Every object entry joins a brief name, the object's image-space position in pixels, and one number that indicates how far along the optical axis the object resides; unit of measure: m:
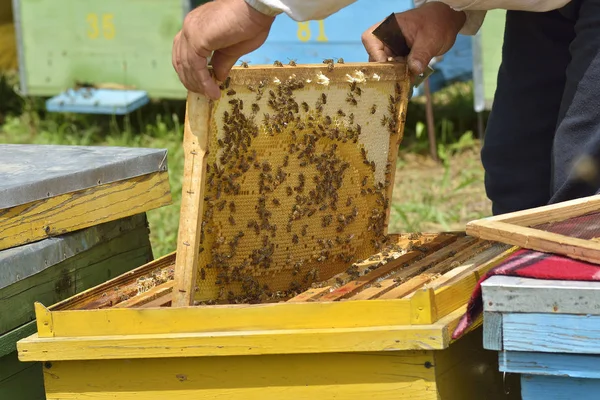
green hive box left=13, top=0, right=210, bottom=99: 9.91
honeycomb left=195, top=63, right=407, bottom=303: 4.07
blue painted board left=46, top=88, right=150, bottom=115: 10.22
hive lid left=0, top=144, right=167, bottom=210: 4.11
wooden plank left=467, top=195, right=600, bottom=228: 3.43
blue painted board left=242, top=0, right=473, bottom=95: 8.99
